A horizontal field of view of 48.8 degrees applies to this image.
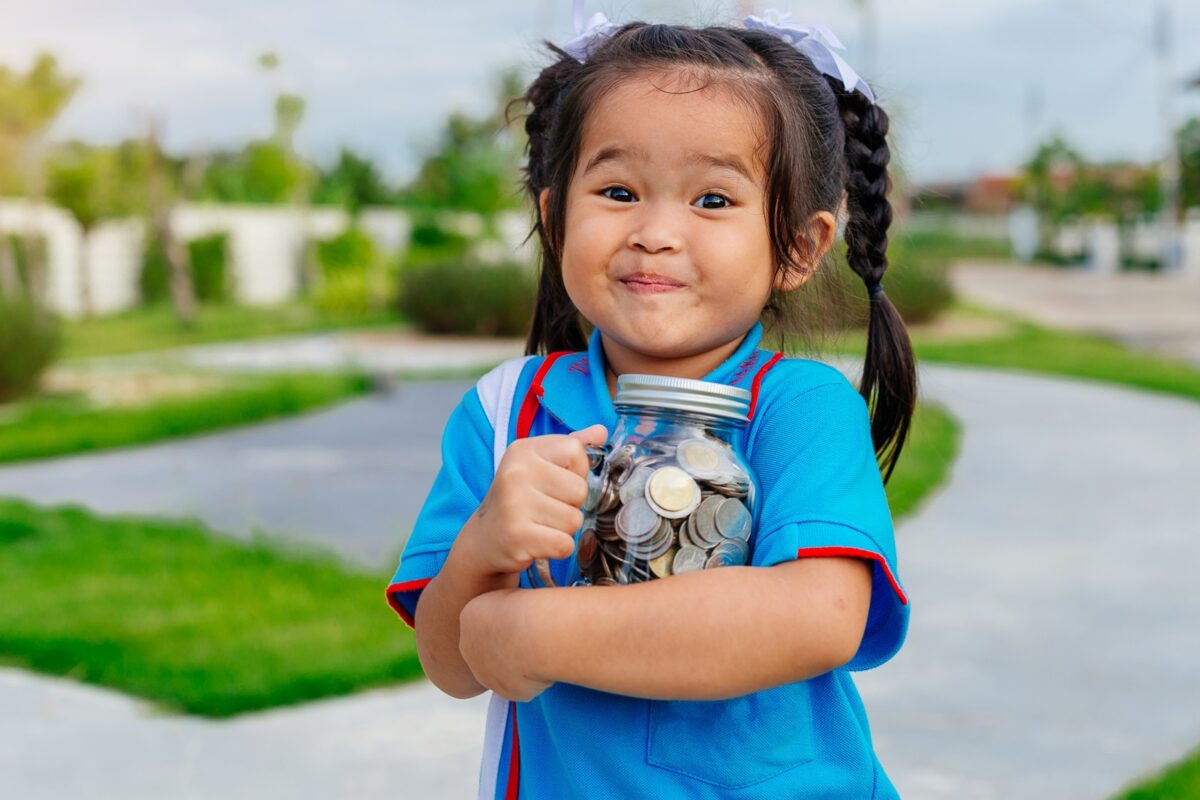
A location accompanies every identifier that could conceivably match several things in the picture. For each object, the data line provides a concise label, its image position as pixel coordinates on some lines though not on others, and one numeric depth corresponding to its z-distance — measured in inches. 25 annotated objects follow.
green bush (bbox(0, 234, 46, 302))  808.9
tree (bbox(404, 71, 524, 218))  802.2
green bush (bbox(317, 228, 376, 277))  888.9
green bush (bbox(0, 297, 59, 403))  369.7
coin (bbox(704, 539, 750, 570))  43.5
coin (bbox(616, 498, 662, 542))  42.0
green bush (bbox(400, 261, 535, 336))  604.1
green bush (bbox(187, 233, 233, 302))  962.7
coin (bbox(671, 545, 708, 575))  43.2
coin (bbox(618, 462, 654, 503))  41.9
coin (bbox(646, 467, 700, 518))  41.6
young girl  42.8
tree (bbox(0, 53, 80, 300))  749.9
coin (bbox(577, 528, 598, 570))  44.1
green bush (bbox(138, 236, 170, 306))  932.0
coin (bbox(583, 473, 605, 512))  43.4
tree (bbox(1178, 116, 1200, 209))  1462.8
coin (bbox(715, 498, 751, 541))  43.3
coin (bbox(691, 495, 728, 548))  42.8
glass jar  42.1
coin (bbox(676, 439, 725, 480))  42.1
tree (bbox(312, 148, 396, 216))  1513.3
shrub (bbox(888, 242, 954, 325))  614.5
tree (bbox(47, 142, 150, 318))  791.1
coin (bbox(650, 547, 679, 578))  43.1
